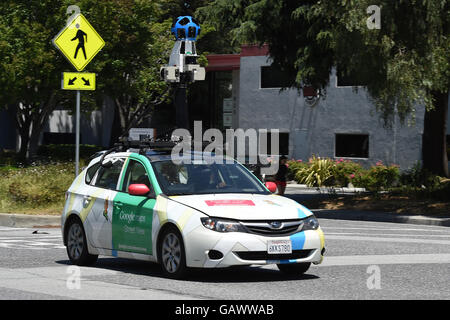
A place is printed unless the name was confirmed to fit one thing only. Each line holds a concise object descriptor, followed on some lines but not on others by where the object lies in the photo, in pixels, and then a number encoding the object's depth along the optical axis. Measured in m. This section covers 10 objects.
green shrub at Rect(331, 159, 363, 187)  41.25
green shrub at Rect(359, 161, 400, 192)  39.38
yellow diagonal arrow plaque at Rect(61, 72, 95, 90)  21.81
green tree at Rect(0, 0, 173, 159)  36.31
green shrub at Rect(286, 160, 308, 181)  43.69
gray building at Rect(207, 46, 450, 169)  41.72
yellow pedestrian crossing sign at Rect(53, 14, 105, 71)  21.97
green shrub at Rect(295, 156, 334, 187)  41.59
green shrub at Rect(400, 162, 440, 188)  31.17
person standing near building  29.03
